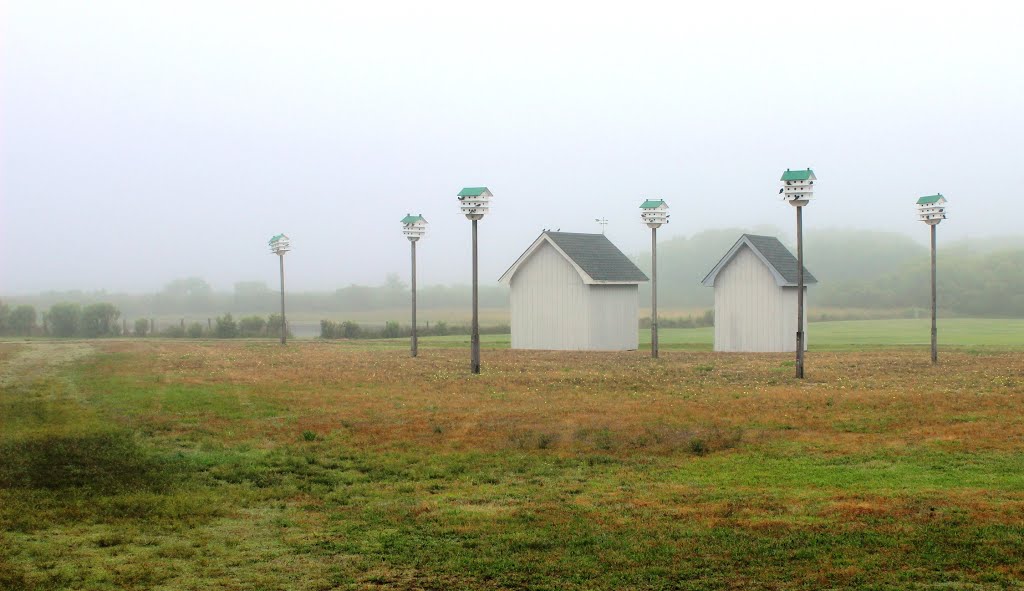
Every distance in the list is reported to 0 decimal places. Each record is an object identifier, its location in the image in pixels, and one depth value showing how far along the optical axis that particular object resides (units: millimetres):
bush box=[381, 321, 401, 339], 70000
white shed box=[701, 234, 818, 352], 45062
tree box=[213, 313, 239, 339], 71375
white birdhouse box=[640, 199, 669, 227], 41000
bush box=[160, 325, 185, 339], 70625
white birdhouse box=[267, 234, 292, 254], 58281
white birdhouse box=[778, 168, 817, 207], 29844
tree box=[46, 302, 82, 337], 72688
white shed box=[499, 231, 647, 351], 47188
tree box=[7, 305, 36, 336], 72062
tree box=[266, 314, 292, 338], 72625
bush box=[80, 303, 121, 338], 73312
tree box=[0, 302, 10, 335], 71562
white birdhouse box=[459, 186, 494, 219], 33188
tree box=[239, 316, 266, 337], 72375
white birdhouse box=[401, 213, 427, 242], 43312
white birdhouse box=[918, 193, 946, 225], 35719
